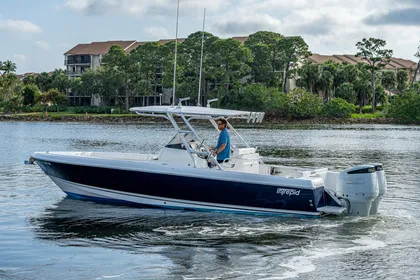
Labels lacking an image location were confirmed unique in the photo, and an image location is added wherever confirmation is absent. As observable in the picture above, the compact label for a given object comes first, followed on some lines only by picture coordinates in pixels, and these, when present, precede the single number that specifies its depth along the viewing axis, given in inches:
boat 573.0
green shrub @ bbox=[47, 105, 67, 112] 4574.8
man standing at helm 609.9
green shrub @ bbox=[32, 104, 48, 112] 4500.5
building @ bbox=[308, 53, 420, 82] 5467.5
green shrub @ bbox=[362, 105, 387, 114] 4057.6
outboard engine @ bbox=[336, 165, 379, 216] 565.6
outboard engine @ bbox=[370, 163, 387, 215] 574.2
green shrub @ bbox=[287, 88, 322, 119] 3794.3
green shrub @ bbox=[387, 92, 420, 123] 3784.5
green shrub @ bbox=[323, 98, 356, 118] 3789.4
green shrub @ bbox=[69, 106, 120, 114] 4381.4
